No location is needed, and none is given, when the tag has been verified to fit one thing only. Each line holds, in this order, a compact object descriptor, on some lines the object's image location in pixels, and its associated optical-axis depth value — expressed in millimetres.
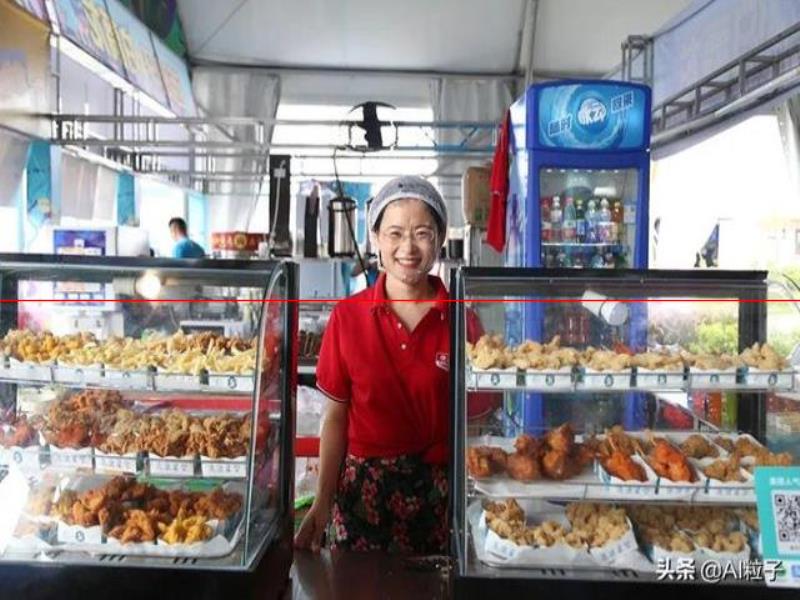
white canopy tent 9586
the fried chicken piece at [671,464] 1477
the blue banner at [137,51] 7852
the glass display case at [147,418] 1477
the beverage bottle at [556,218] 4773
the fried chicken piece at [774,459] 1495
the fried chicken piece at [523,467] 1523
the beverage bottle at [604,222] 4766
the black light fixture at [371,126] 5965
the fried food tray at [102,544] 1452
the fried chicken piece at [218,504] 1527
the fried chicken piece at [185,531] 1463
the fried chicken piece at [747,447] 1577
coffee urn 5227
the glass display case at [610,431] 1432
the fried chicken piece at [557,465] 1519
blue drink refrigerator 4543
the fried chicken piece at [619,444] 1571
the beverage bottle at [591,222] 4773
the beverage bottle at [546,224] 4738
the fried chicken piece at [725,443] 1636
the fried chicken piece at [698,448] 1604
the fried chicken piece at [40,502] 1530
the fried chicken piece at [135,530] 1462
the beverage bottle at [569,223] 4758
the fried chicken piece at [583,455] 1554
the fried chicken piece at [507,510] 1492
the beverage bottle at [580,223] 4758
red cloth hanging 5195
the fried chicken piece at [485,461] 1515
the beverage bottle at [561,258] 4850
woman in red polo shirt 1948
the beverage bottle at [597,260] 4848
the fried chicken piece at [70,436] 1555
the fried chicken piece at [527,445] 1564
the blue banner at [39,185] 6223
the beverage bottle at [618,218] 4770
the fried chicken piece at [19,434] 1573
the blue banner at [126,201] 8492
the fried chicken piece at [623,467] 1476
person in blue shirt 7539
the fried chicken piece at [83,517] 1479
